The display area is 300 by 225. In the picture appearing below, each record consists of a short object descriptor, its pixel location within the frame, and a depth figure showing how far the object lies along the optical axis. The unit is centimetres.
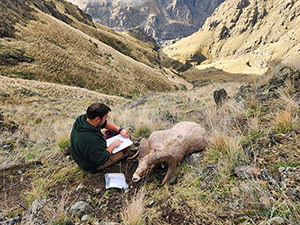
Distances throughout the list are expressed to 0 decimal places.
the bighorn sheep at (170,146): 251
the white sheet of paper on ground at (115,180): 252
